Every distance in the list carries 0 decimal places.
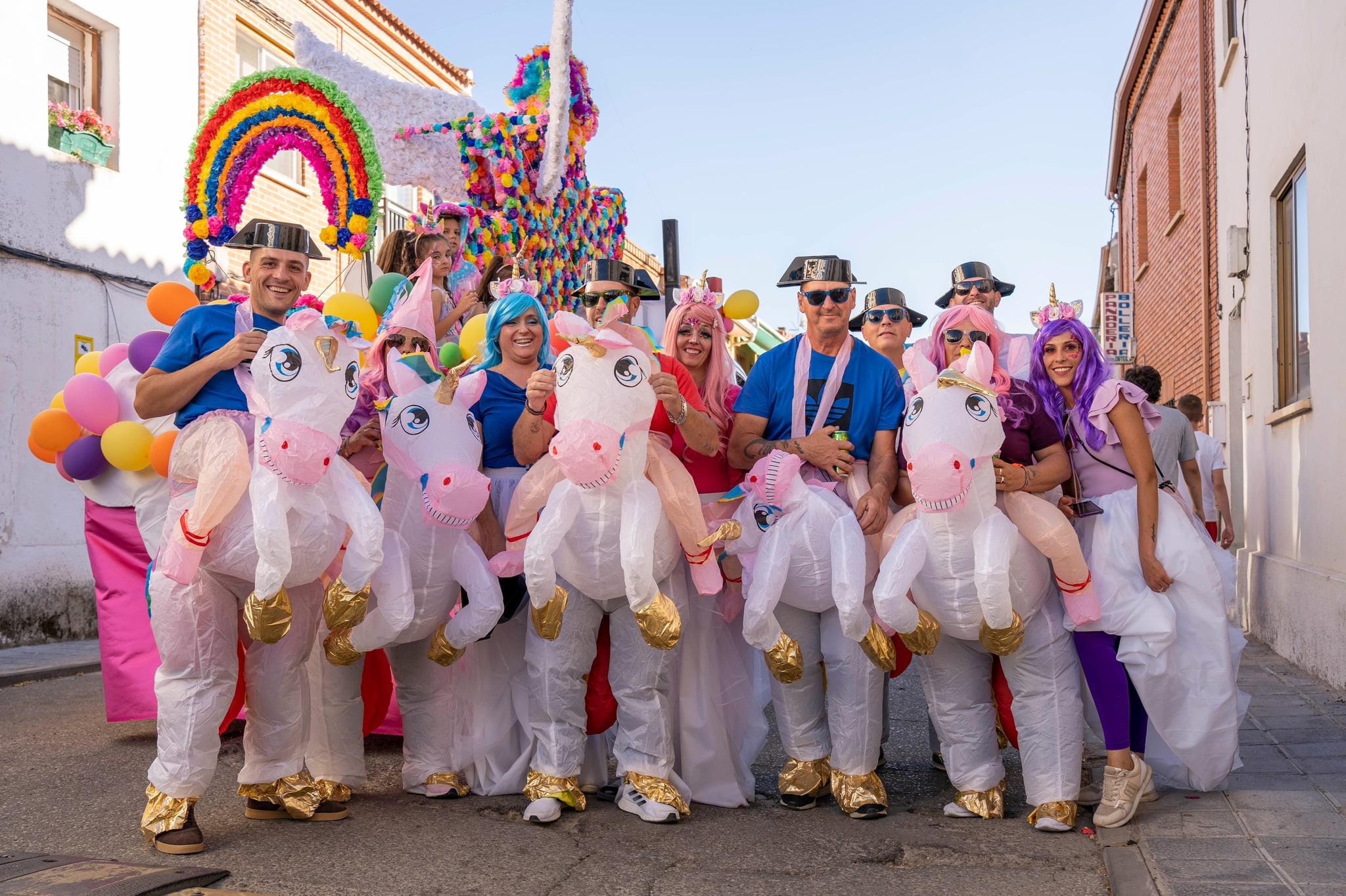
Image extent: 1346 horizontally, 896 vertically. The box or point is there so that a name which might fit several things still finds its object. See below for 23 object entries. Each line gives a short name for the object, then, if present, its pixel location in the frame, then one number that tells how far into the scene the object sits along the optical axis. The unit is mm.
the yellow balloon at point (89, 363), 5469
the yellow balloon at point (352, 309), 4770
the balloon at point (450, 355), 5117
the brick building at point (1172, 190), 10453
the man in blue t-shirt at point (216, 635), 3627
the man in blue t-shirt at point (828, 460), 4059
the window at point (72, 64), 9445
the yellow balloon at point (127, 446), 4973
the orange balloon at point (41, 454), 5426
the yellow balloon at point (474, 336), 4883
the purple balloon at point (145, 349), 4883
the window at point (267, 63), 11797
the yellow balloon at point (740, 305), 4562
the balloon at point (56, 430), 5297
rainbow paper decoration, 5164
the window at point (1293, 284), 7250
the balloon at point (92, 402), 5094
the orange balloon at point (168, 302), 4891
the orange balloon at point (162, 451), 4566
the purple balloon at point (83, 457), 5168
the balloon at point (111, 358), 5363
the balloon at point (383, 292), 5152
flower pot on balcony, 9273
